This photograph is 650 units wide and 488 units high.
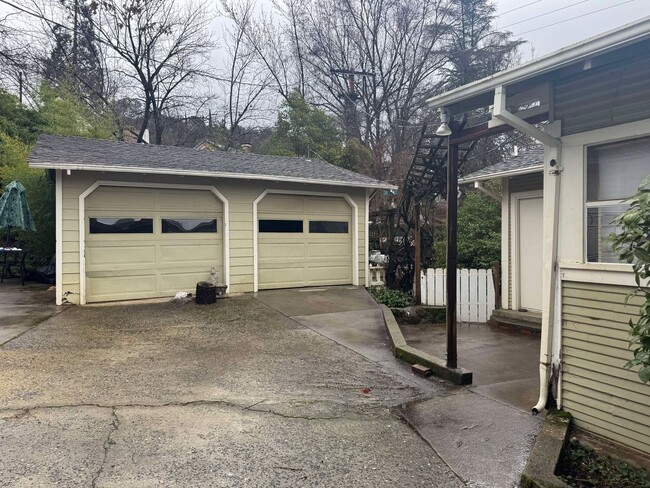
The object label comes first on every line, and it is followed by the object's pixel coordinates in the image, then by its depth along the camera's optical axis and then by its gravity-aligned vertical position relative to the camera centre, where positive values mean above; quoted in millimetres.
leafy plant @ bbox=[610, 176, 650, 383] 2227 -11
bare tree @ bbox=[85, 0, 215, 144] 19188 +8946
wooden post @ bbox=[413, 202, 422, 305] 8547 -528
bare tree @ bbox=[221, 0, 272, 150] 22047 +8559
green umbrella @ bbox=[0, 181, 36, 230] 9078 +737
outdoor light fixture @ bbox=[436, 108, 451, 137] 4398 +1177
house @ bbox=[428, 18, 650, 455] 3043 +346
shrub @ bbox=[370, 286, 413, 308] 8742 -1127
